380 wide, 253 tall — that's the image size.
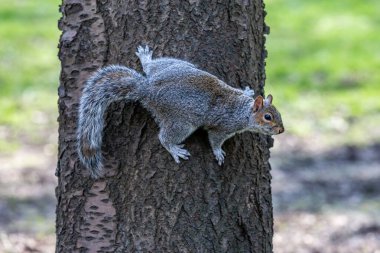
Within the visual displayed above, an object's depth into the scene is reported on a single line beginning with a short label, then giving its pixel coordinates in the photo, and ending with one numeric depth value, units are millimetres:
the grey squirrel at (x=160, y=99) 5312
